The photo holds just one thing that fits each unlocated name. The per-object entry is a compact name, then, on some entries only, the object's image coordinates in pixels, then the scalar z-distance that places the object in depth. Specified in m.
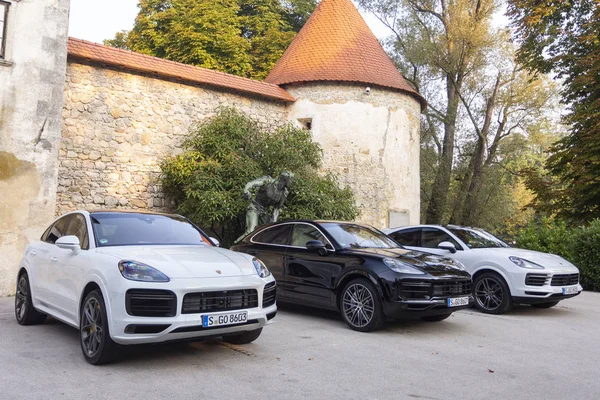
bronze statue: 11.77
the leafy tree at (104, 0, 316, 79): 24.97
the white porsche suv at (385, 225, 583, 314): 8.78
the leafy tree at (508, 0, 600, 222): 17.14
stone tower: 19.14
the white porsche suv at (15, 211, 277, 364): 4.85
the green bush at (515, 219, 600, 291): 13.98
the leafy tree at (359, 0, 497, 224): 26.69
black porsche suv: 6.96
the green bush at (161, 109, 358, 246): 14.66
